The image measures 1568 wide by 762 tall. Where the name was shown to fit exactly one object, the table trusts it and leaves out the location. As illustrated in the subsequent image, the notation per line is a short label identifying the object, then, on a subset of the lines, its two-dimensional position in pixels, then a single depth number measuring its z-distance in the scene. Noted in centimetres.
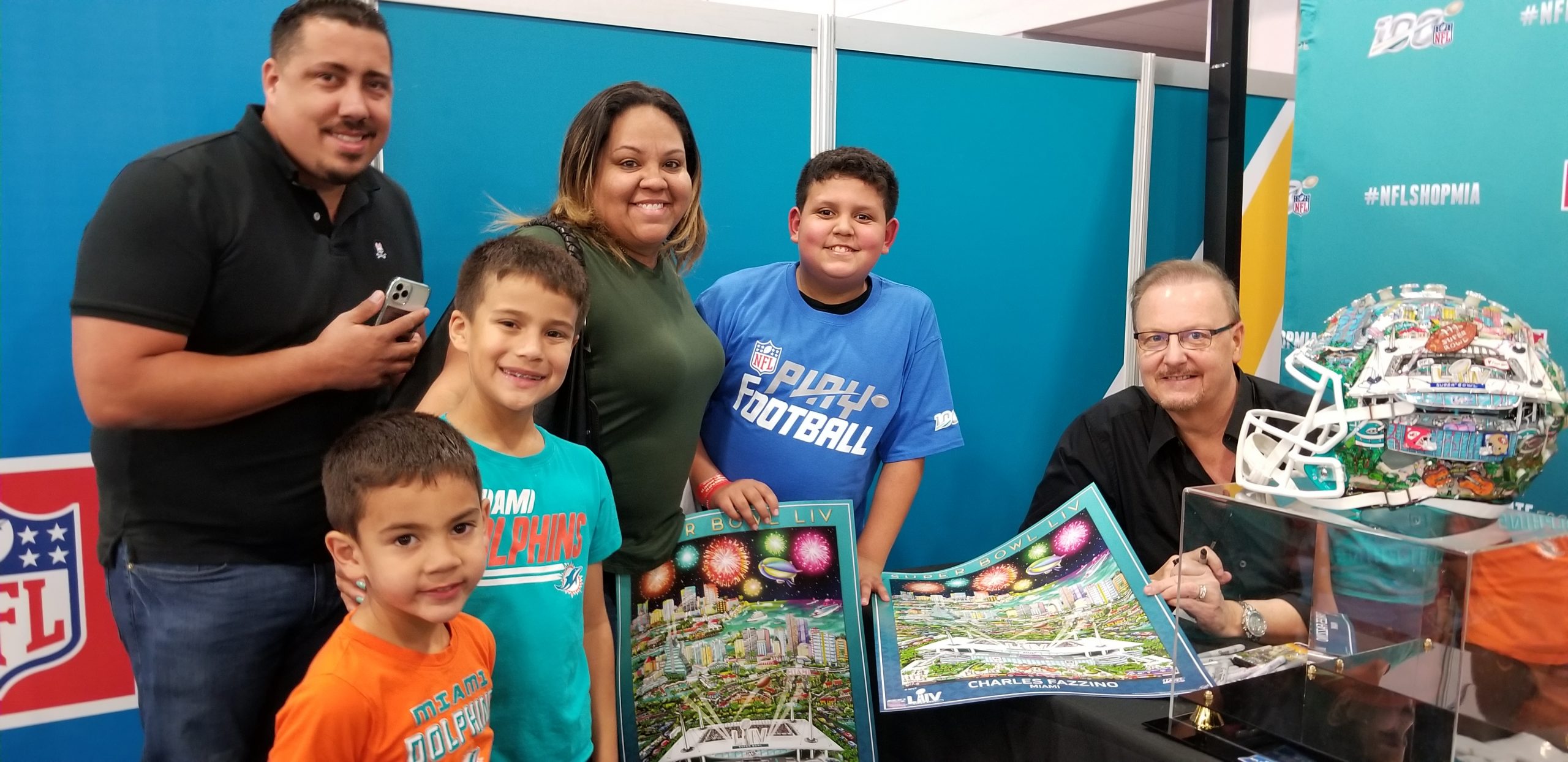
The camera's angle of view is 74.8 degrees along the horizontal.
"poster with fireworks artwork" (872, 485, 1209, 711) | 154
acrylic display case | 124
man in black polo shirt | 136
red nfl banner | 178
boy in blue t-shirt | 195
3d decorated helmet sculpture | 130
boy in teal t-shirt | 136
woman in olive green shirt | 163
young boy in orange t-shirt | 113
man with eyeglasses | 200
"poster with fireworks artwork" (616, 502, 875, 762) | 159
